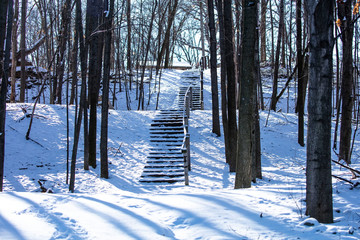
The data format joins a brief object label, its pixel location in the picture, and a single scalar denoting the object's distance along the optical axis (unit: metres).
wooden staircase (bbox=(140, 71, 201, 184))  9.66
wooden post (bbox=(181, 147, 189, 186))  8.52
